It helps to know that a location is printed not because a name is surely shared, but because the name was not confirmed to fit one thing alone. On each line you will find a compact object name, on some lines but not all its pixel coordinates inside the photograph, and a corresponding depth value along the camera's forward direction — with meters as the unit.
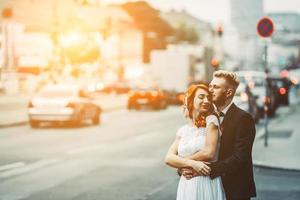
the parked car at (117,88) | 69.81
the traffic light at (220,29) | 29.34
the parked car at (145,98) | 38.72
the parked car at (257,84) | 29.41
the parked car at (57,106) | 23.72
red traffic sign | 16.62
